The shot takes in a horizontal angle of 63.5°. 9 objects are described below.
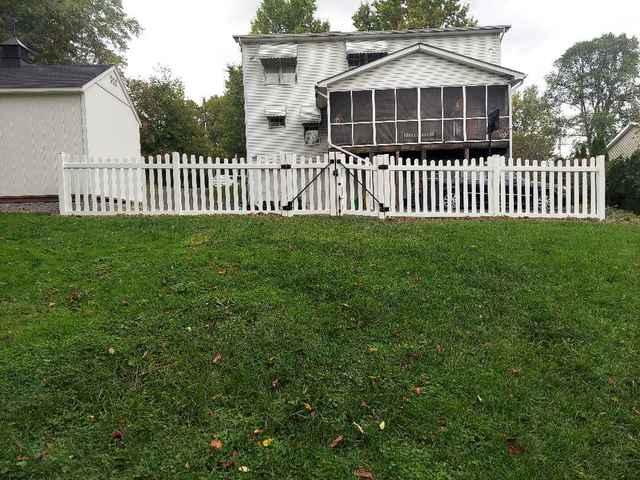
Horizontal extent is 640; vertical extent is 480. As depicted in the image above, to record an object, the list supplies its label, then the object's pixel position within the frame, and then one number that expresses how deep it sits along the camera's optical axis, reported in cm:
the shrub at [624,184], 1798
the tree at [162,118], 2884
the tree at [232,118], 3538
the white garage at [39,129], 1347
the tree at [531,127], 3831
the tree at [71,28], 2658
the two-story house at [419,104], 1914
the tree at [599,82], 5072
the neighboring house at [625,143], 3031
